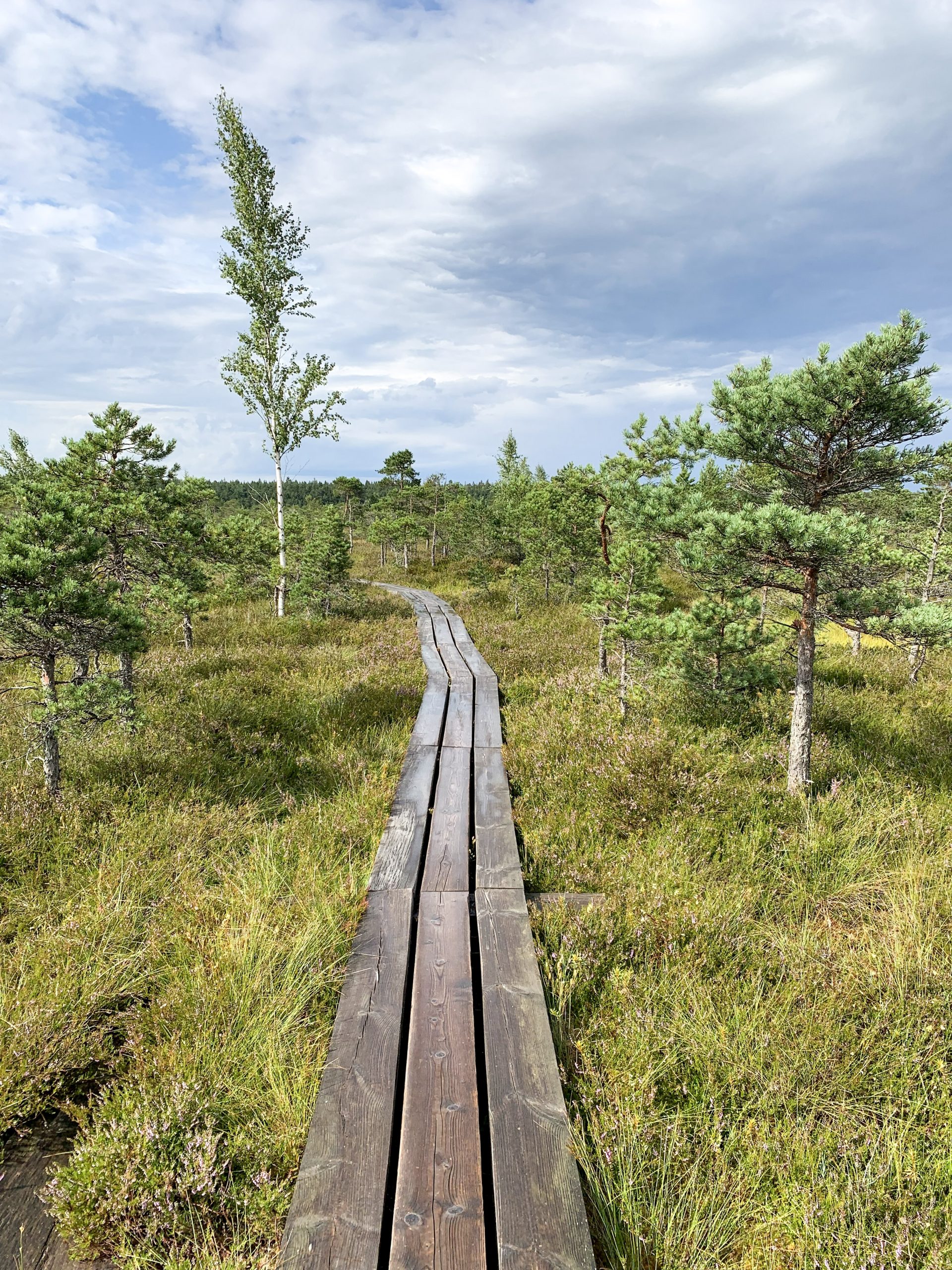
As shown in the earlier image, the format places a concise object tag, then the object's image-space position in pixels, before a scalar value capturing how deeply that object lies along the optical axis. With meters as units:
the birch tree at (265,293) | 17.45
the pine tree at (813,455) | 4.84
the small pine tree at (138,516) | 7.11
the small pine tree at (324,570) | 17.78
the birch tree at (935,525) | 11.92
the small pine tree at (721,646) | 6.82
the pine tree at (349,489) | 49.44
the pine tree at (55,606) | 4.75
